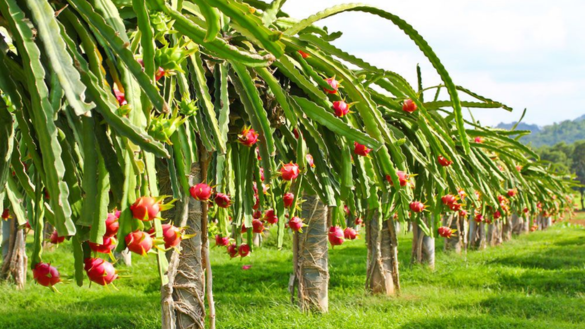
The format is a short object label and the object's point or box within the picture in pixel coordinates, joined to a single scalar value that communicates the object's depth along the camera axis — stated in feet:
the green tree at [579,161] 168.04
